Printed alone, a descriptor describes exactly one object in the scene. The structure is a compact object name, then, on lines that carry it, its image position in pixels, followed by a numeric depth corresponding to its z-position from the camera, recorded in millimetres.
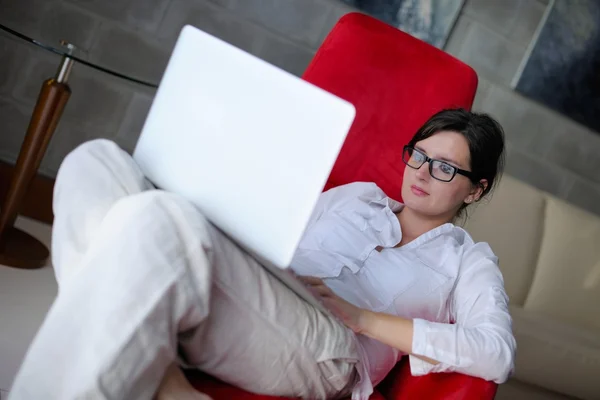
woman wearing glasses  760
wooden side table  1759
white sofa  2174
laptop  829
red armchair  1685
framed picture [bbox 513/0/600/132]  2695
